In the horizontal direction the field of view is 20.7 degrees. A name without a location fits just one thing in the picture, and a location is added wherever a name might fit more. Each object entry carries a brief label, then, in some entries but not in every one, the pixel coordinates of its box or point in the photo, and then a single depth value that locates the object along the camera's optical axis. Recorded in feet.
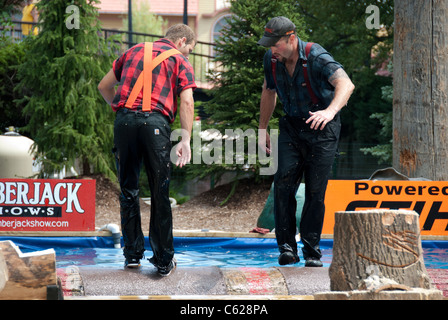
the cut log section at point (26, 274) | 22.99
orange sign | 44.42
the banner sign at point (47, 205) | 45.14
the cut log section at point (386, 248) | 23.79
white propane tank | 88.28
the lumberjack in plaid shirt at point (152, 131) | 28.71
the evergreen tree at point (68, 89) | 75.73
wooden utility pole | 46.86
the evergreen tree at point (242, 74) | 79.97
